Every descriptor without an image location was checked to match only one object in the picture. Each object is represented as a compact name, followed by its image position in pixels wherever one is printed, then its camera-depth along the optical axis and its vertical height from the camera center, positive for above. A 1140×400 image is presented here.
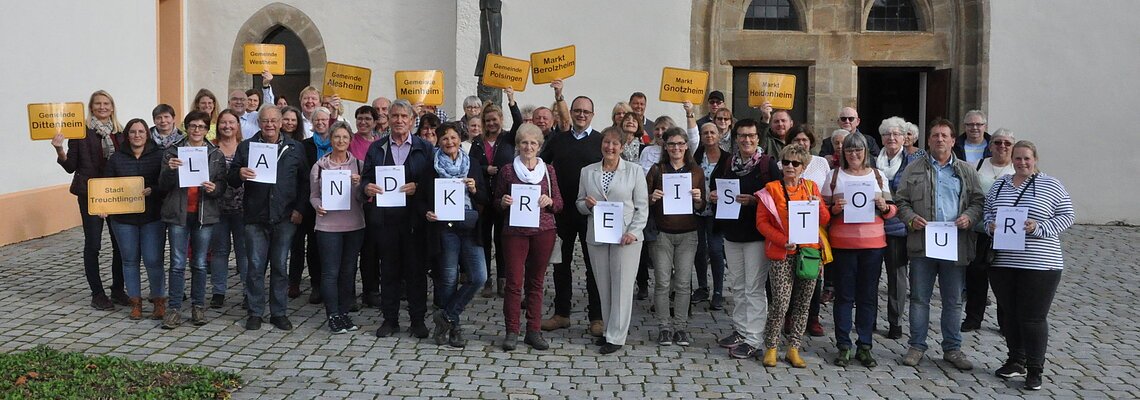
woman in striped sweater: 7.09 -0.61
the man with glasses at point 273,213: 8.33 -0.33
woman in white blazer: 7.90 -0.37
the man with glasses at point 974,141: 9.26 +0.25
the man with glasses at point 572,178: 8.52 -0.07
